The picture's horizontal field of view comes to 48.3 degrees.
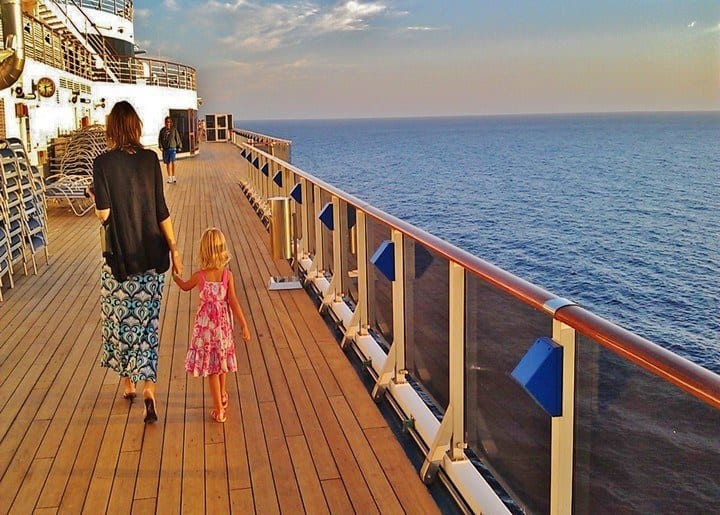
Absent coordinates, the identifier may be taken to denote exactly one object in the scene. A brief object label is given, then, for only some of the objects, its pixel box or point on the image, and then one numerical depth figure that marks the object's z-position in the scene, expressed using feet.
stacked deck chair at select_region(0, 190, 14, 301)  20.72
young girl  12.02
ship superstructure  39.19
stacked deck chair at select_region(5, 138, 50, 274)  23.43
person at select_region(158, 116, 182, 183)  52.75
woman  11.49
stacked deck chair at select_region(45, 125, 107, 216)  36.88
